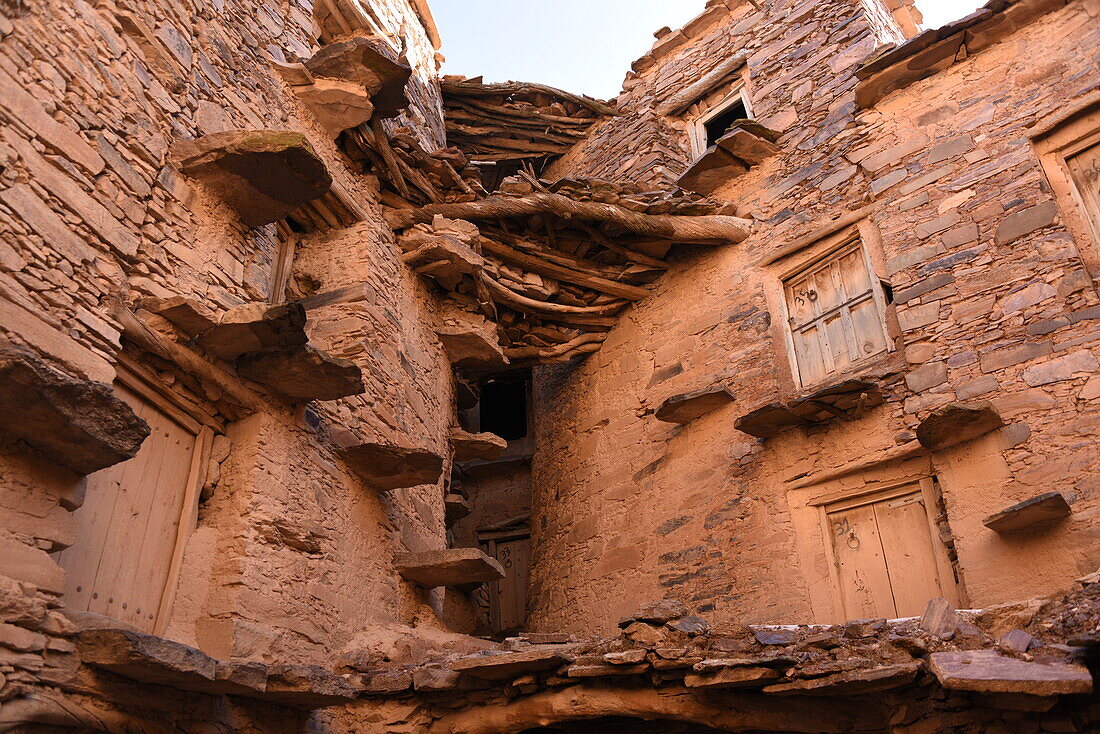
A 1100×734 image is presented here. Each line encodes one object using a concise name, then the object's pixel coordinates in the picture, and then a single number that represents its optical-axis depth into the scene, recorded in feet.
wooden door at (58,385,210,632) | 14.07
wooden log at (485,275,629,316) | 28.14
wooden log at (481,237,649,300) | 28.60
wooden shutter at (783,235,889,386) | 23.50
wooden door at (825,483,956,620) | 19.86
